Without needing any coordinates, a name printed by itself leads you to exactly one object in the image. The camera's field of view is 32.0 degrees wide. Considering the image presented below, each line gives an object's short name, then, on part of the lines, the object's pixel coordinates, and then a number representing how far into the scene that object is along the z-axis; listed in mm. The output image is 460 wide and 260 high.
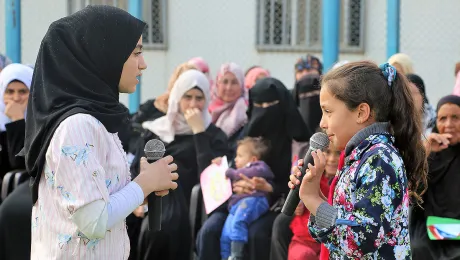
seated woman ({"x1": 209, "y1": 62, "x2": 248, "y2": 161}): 6750
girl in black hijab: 2605
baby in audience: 5395
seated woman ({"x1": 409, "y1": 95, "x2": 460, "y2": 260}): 4832
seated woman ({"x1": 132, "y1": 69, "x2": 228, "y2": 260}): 5629
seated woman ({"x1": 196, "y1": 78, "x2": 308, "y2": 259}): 5395
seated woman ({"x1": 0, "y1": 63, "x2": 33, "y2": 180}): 5844
